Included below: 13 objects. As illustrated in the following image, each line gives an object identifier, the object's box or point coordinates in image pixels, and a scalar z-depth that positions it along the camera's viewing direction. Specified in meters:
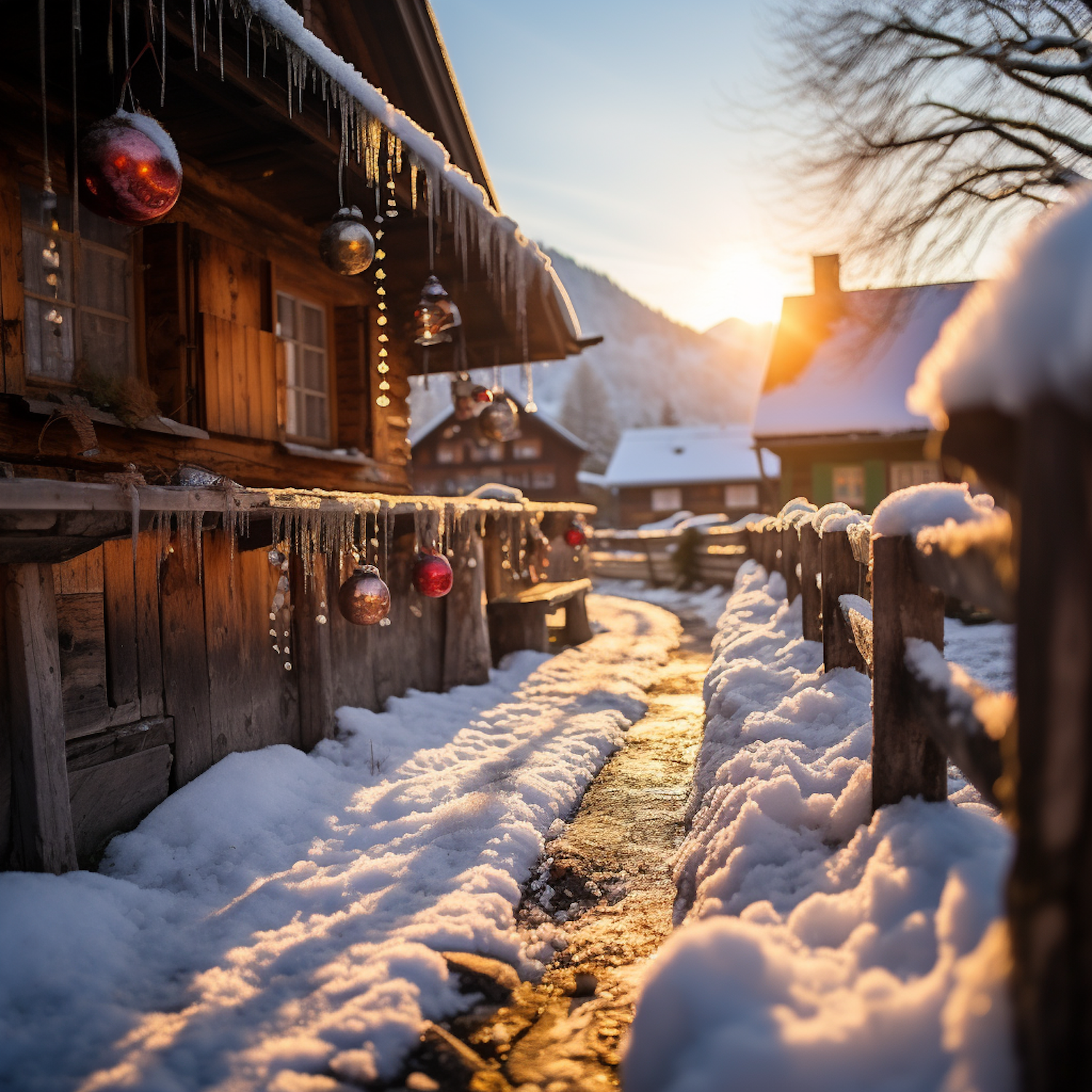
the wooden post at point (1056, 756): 0.98
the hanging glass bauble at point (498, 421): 7.12
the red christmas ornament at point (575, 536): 11.43
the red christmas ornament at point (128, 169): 3.00
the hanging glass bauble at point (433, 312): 5.81
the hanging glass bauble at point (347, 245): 4.55
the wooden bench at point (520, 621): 8.04
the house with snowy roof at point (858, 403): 16.02
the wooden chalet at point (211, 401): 3.24
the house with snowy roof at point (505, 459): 32.22
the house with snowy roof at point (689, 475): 32.09
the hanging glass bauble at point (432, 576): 5.27
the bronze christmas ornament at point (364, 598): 4.36
